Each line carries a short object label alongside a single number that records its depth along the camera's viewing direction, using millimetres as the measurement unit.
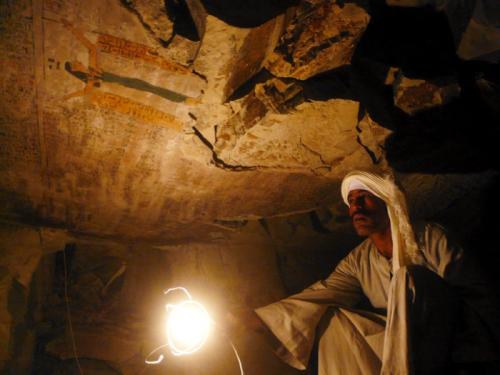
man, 1684
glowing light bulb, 2006
